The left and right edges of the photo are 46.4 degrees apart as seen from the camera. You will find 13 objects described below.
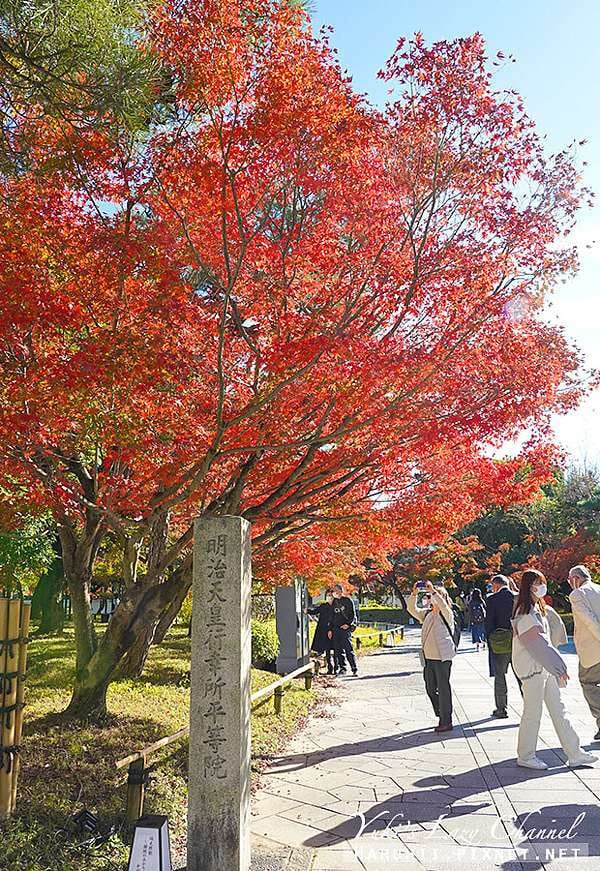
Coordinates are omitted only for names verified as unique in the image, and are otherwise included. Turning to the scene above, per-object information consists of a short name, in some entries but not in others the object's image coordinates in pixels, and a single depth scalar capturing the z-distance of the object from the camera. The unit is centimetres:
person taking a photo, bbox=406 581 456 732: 905
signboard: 435
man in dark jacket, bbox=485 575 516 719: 996
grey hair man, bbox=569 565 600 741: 767
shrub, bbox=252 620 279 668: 1552
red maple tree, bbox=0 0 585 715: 643
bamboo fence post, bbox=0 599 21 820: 530
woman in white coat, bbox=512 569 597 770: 704
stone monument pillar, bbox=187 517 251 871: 499
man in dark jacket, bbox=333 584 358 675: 1534
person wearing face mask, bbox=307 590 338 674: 1539
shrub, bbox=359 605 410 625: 4528
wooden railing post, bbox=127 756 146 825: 548
